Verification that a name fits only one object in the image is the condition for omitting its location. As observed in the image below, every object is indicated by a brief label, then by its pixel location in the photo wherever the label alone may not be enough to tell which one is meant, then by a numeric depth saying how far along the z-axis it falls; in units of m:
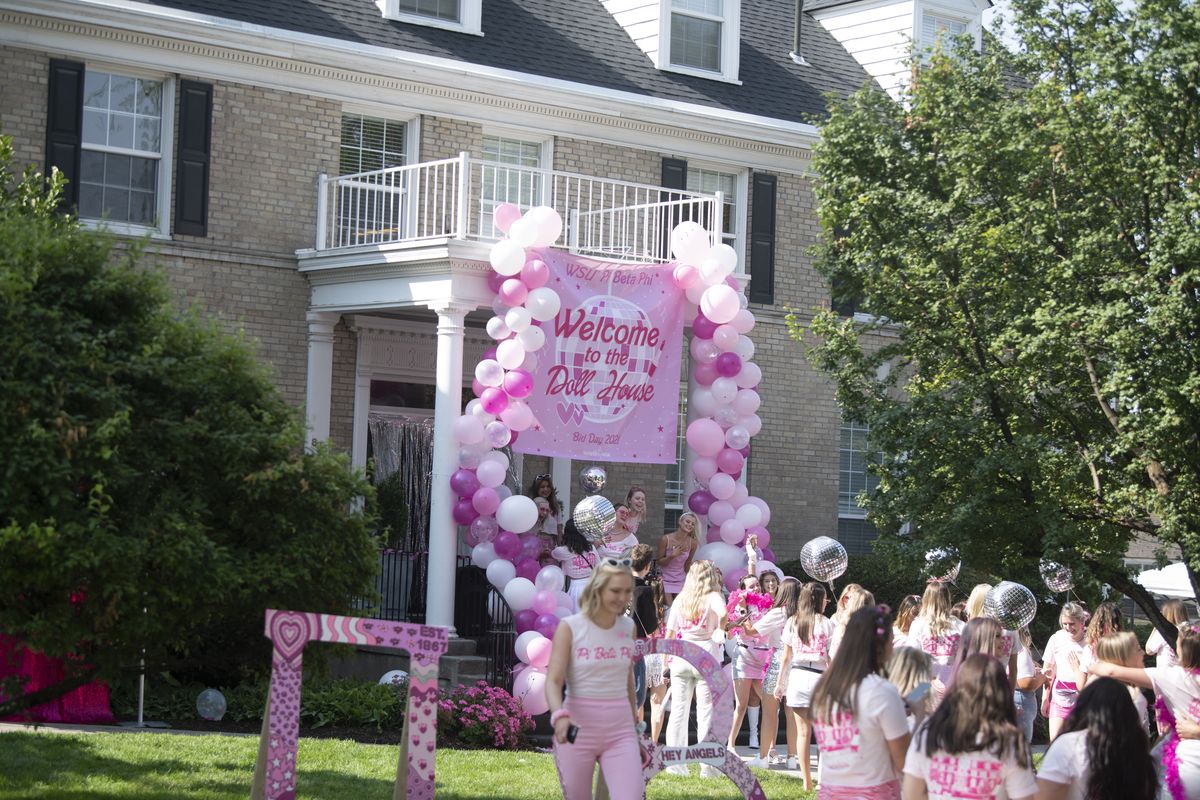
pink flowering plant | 13.71
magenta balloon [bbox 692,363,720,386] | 17.47
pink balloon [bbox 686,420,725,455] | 17.12
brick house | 16.41
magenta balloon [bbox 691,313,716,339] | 17.14
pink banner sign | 16.16
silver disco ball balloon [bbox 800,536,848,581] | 13.62
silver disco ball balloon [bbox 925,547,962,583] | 13.78
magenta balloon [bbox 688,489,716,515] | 17.48
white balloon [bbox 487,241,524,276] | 15.31
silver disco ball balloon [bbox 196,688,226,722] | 13.60
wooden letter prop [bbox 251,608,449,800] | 8.12
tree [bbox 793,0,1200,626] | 12.39
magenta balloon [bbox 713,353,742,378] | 17.25
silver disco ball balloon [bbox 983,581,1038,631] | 11.34
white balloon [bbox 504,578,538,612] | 15.05
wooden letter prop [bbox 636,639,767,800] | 8.63
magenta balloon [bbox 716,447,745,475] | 17.44
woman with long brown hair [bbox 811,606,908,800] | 6.31
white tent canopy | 18.94
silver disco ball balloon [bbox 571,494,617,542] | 15.17
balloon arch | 15.09
